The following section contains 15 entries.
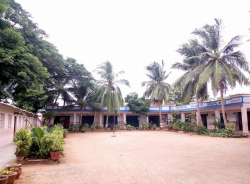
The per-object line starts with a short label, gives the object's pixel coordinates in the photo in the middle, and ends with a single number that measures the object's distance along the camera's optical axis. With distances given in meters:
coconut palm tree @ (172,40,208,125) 17.42
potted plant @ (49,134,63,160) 6.24
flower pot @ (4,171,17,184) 3.77
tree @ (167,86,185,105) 32.53
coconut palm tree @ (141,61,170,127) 24.55
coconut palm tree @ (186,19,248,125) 14.34
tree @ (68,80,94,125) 21.57
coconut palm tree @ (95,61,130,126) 22.59
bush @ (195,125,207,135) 16.87
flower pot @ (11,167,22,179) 4.36
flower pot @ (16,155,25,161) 6.10
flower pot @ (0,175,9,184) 3.16
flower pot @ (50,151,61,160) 6.24
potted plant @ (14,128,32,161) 6.14
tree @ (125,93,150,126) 25.32
